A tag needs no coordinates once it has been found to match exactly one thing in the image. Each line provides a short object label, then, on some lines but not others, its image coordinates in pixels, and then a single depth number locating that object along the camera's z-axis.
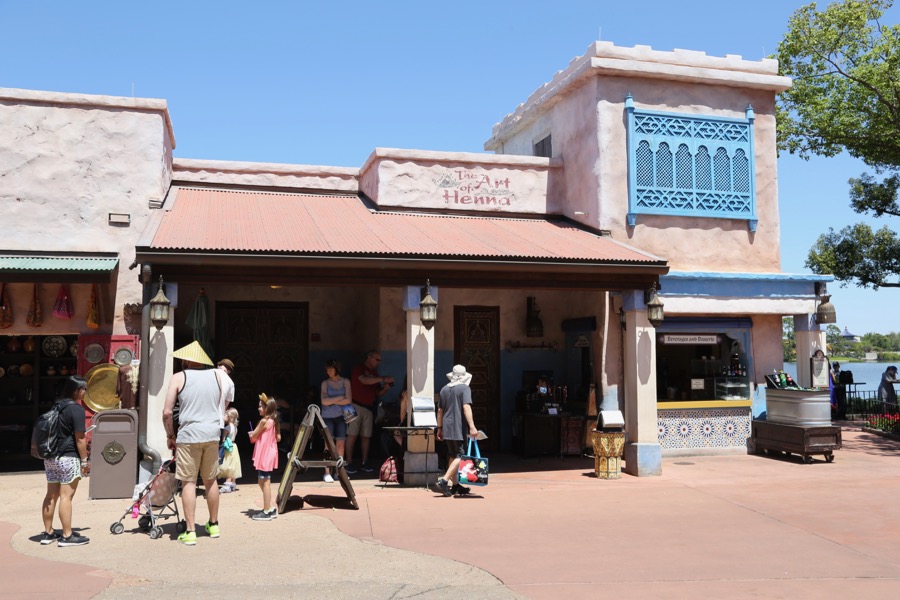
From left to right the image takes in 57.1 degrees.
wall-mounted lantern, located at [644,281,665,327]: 11.70
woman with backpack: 7.17
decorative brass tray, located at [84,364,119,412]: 11.74
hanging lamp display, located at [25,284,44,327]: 11.81
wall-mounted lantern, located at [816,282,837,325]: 14.00
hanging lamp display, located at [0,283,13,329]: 11.79
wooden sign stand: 8.80
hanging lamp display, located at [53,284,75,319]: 11.84
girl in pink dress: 8.52
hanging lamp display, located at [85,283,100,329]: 11.88
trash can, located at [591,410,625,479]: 11.39
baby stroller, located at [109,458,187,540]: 7.72
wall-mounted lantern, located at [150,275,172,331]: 9.77
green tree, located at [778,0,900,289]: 18.81
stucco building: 11.91
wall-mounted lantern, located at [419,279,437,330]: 10.85
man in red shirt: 12.10
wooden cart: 12.85
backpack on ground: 10.91
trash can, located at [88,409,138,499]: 9.68
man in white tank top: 7.46
